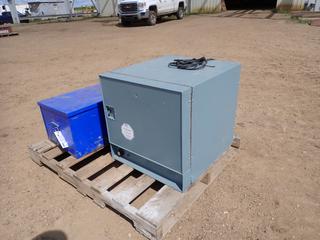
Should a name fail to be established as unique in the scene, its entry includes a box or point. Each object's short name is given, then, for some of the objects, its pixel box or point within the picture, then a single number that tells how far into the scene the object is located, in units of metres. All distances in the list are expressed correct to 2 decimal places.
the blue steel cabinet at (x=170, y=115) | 1.74
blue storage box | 2.21
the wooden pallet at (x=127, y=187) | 1.80
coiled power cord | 2.06
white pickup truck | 12.02
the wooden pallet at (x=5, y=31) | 12.48
